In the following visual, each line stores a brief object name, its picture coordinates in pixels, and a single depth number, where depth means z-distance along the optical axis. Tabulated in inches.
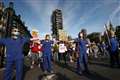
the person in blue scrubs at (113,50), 180.3
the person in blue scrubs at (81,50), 154.0
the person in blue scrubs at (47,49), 163.4
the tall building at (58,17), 2380.0
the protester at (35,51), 224.5
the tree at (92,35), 2067.4
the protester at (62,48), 265.3
